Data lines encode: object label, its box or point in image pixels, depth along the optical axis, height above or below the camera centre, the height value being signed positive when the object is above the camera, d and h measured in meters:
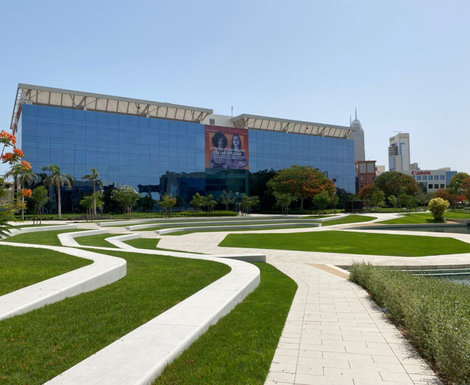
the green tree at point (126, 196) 50.72 +0.49
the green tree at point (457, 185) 92.19 +2.71
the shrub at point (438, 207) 49.62 -1.63
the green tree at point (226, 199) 71.25 -0.16
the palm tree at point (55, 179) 49.34 +3.00
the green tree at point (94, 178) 54.20 +3.49
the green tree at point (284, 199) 63.66 -0.29
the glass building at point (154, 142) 57.69 +10.97
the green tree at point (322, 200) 58.25 -0.50
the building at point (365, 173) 132.88 +8.84
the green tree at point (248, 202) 68.94 -0.80
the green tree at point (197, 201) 63.44 -0.44
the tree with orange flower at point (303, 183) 69.50 +2.80
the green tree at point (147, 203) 63.60 -0.68
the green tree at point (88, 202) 45.94 -0.27
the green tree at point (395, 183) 94.25 +3.45
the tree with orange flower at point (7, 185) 9.02 +0.42
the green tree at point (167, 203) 54.38 -0.63
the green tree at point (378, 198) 81.50 -0.41
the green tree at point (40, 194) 37.12 +0.69
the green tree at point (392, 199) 85.89 -0.73
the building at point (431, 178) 157.50 +7.89
